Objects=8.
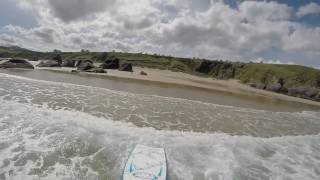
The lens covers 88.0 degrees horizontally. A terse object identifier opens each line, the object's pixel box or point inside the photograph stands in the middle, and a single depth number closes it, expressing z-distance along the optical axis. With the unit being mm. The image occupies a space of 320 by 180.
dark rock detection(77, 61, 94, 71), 31675
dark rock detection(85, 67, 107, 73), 31078
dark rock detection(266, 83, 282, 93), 34928
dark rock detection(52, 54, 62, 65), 38939
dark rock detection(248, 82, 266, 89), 37350
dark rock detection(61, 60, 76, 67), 38364
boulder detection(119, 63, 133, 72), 38056
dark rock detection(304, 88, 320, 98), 31003
